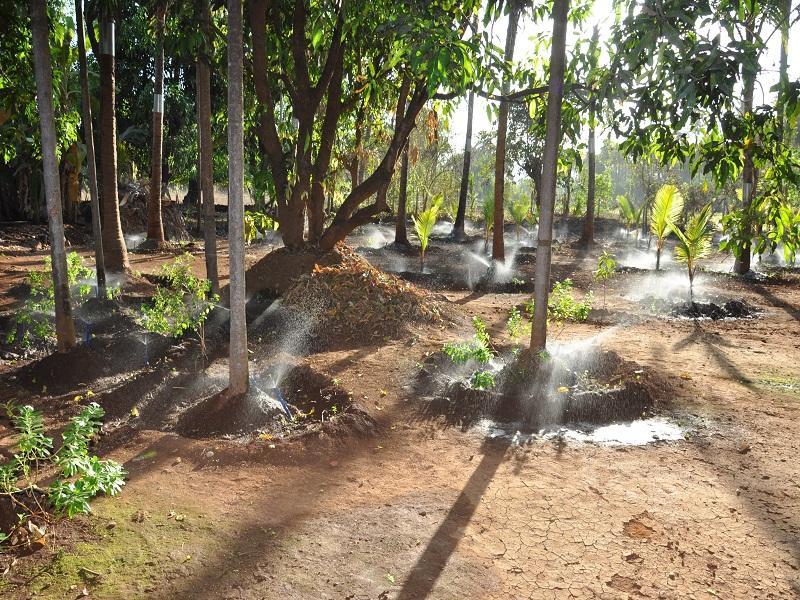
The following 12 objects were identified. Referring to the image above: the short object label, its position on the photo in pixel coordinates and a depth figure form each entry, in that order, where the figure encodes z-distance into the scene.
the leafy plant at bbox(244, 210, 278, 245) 8.23
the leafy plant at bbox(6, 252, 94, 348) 6.78
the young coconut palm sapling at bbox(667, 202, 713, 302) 10.86
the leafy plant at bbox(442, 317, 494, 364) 6.38
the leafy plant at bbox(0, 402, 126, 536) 3.32
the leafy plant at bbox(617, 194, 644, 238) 23.94
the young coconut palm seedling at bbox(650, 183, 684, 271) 11.82
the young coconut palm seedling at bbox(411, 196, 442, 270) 14.83
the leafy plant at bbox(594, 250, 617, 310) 10.35
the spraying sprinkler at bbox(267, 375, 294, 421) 5.32
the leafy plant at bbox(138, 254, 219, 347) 6.38
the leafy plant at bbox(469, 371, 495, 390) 5.81
